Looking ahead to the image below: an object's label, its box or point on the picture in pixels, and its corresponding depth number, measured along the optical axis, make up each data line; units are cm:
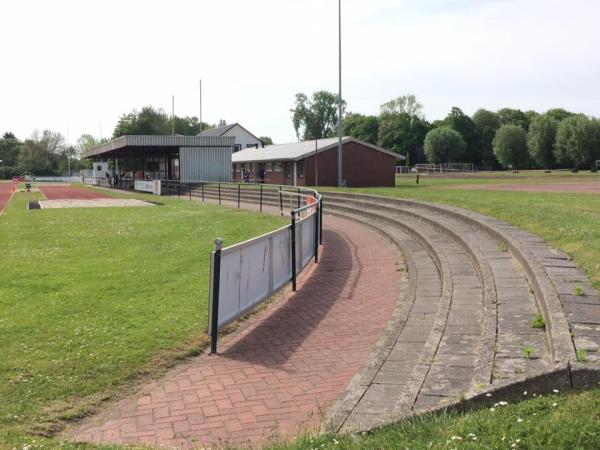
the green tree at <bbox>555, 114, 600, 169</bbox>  7525
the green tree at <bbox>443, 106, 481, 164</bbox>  10212
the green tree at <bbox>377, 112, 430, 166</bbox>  10575
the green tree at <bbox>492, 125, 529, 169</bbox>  8819
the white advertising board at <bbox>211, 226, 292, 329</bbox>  605
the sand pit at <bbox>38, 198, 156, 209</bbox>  2802
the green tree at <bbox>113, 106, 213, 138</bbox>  8556
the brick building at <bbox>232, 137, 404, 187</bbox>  4181
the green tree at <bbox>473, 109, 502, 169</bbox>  10272
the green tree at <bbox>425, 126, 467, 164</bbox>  9519
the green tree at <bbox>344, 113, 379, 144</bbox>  11212
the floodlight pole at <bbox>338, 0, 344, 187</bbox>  3492
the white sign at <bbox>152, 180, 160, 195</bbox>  3862
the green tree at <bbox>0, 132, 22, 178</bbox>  12162
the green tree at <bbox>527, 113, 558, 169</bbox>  8156
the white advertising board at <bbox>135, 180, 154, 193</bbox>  4159
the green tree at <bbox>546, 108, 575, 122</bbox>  10038
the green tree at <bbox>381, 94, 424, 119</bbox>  12256
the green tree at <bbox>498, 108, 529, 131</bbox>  10392
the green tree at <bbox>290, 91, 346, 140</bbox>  12888
